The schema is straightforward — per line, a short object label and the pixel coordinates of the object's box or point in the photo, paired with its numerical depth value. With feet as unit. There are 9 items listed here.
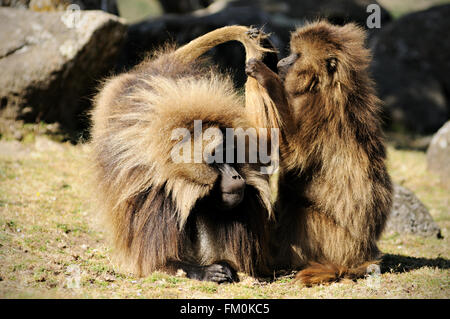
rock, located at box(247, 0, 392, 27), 48.32
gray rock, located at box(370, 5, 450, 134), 43.16
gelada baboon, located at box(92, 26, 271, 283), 14.67
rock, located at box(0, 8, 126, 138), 27.30
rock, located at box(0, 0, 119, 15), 30.62
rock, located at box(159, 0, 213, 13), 58.18
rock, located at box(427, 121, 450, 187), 32.19
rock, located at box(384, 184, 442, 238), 24.59
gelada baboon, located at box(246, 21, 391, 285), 17.01
